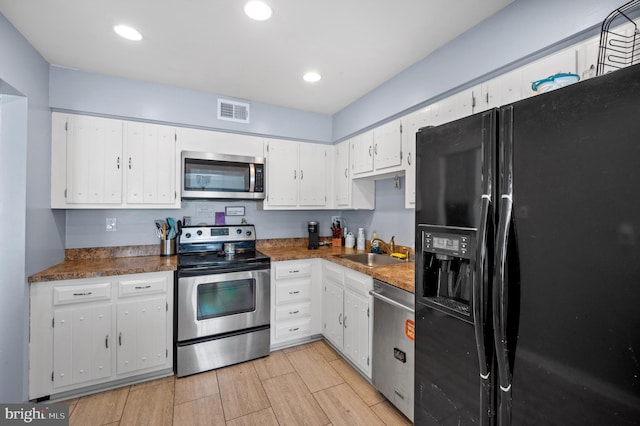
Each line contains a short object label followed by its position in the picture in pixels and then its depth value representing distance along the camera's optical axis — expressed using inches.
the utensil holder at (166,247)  108.7
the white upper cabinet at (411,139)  85.1
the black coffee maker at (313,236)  131.9
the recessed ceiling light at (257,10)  63.9
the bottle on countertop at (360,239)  129.1
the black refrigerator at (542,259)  30.4
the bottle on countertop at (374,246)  118.7
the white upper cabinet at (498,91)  62.9
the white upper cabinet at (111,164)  91.7
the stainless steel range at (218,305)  92.2
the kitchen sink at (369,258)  113.3
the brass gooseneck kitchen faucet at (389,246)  112.3
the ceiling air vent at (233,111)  116.4
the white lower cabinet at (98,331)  77.7
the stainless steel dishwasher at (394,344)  69.2
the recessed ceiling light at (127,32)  73.0
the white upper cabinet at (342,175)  127.1
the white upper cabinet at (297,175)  125.1
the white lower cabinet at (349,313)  87.4
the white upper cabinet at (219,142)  109.2
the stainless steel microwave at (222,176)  107.5
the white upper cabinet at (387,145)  95.3
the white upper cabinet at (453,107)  73.2
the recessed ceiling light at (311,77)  96.8
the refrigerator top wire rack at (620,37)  46.1
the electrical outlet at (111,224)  106.8
